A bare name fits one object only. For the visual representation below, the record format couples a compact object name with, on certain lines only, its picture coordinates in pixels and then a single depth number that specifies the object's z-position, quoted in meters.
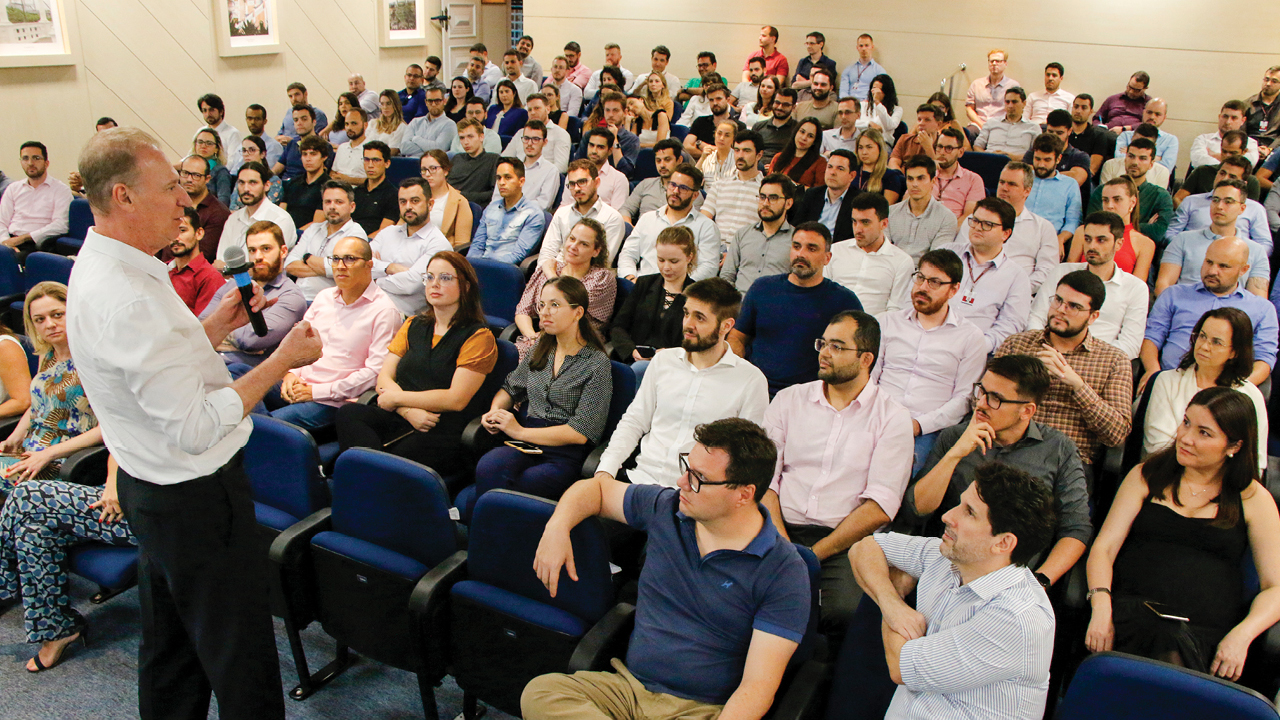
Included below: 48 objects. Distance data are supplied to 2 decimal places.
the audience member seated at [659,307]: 3.83
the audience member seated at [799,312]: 3.34
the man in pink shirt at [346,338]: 3.39
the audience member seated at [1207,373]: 2.73
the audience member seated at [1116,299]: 3.43
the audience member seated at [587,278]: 3.94
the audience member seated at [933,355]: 3.02
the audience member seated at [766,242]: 4.15
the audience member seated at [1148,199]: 4.86
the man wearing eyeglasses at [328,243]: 4.49
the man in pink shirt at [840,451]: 2.43
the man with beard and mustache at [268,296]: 3.64
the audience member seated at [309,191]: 5.65
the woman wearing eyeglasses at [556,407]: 2.87
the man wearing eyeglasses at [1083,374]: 2.71
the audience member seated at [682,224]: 4.51
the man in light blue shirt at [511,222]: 4.97
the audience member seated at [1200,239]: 4.13
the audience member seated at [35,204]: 5.73
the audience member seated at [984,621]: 1.52
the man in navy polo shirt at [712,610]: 1.72
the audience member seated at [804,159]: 5.57
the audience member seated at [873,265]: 3.85
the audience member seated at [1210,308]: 3.35
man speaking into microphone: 1.55
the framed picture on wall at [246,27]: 8.17
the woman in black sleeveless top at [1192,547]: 2.08
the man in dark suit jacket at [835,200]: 4.64
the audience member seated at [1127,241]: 4.18
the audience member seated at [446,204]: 5.22
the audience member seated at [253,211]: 4.83
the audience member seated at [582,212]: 4.72
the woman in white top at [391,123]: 7.43
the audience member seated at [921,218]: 4.43
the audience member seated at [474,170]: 6.25
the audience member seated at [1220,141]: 5.95
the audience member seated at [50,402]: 2.85
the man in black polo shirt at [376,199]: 5.39
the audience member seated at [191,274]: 3.92
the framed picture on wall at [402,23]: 10.40
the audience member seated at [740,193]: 5.00
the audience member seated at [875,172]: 5.03
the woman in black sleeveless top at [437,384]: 3.10
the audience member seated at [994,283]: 3.60
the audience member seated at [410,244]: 4.42
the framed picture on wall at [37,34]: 6.37
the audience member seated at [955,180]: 5.04
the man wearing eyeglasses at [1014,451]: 2.35
